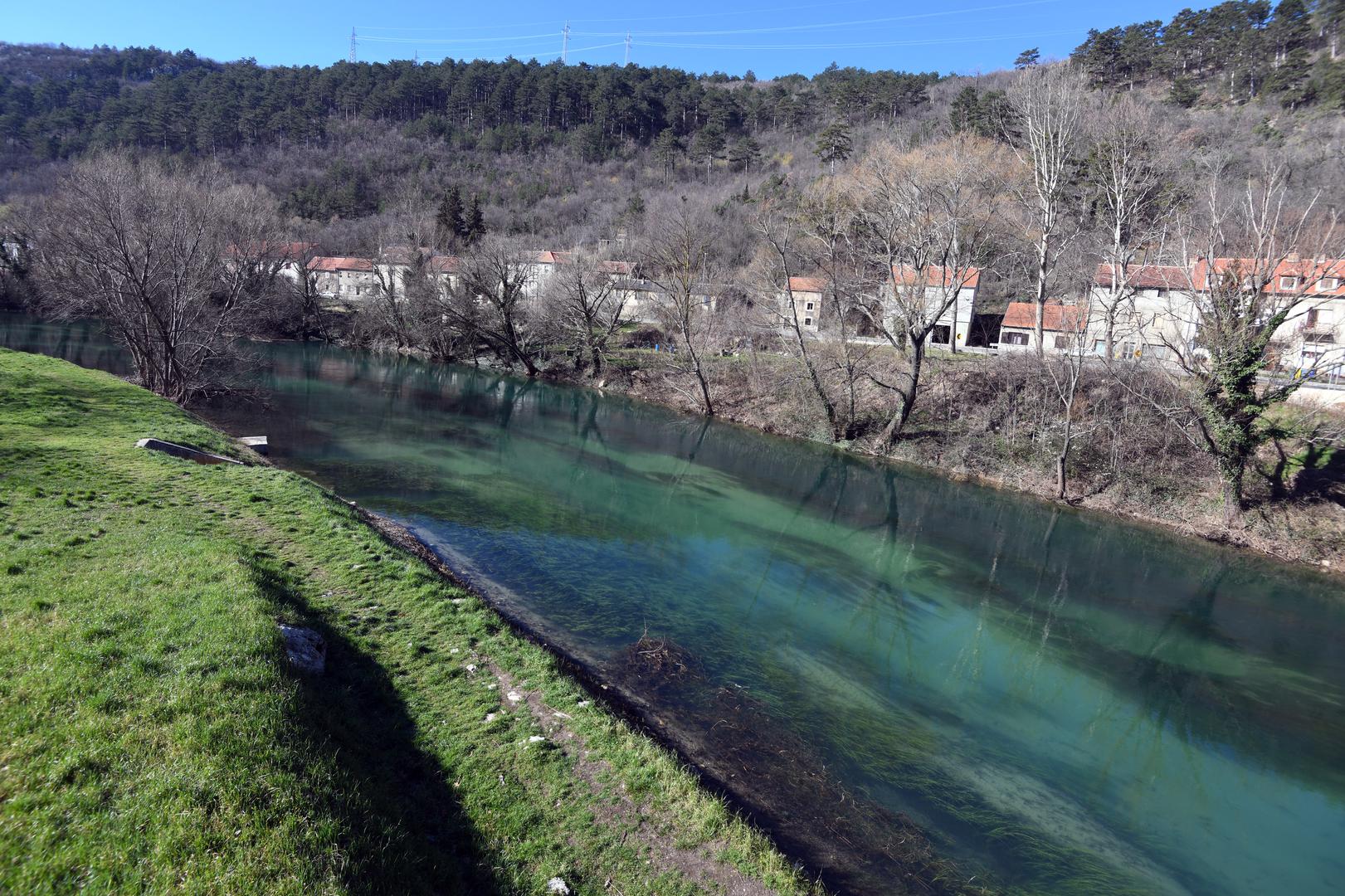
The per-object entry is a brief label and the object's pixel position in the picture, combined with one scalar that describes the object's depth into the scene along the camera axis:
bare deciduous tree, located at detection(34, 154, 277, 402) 22.59
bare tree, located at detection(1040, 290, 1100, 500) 22.69
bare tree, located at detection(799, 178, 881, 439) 28.14
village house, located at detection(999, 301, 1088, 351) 34.53
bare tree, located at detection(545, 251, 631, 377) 41.62
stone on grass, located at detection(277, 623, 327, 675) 7.18
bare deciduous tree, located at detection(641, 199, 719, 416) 34.66
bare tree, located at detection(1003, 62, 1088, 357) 28.34
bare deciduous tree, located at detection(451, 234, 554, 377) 44.53
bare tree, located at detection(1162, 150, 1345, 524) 18.62
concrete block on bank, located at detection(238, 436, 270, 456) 20.41
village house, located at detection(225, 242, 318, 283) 41.37
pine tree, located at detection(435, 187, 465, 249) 56.59
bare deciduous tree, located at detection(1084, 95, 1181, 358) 24.23
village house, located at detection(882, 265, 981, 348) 36.47
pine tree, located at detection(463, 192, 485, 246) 57.97
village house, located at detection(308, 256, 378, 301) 60.78
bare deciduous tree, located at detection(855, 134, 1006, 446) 25.75
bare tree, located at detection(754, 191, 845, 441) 28.56
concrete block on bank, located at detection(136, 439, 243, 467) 14.80
